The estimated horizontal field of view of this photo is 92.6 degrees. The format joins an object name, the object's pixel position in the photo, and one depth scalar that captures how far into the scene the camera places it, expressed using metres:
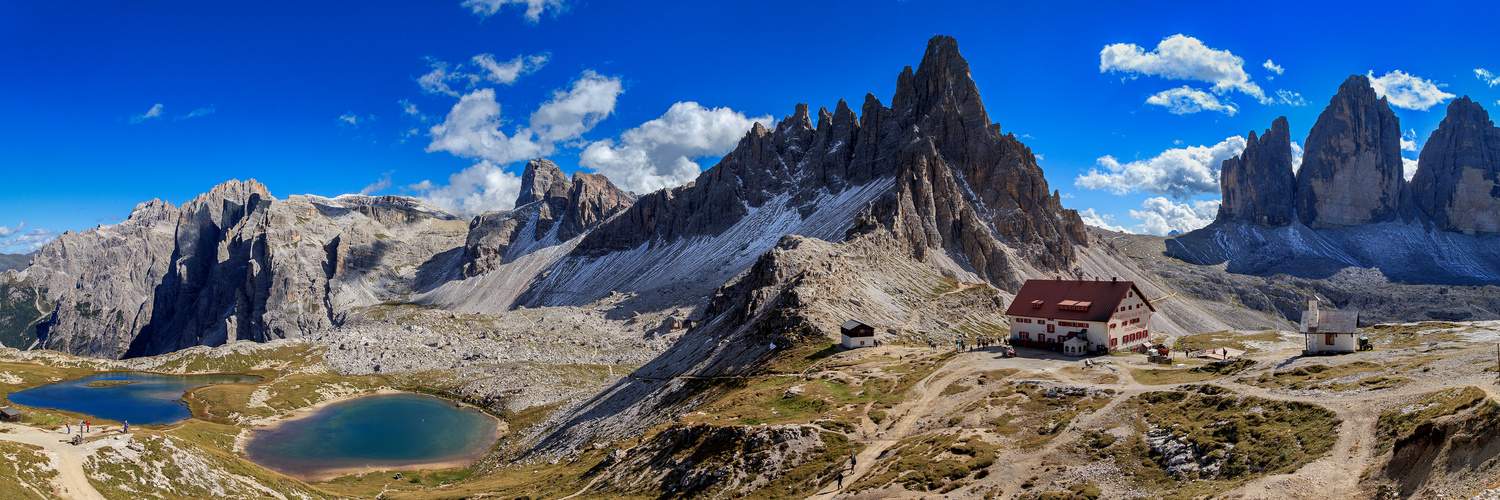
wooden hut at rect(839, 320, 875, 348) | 85.94
